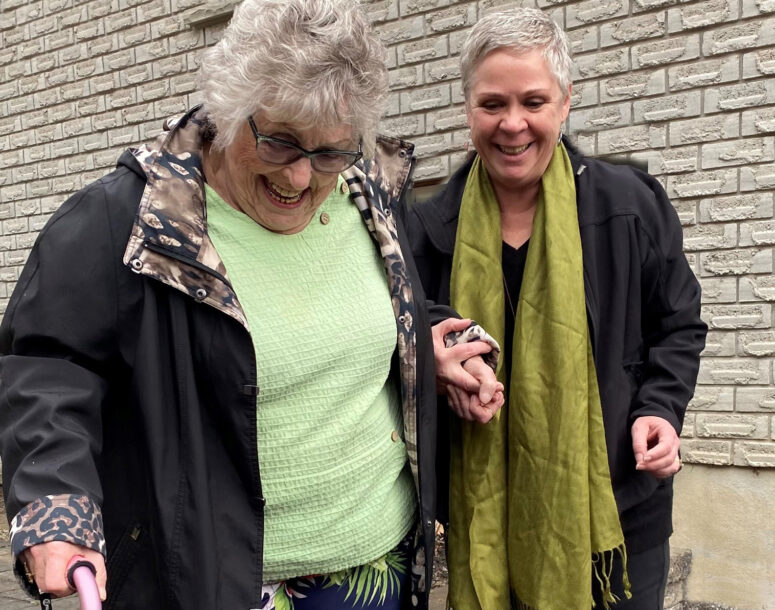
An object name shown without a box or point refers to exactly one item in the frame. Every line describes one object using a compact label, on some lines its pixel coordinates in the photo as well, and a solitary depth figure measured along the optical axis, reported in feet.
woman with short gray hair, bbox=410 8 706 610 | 7.45
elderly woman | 5.30
